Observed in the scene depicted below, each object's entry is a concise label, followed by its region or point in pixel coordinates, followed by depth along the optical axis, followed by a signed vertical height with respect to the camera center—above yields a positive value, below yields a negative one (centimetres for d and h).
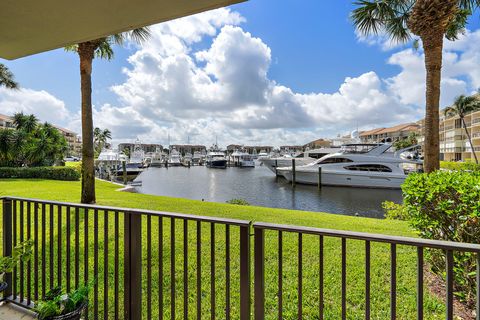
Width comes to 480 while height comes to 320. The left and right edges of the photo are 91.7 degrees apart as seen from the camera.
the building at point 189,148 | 8712 +429
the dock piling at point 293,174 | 2278 -154
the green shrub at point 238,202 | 1252 -236
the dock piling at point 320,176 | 2085 -159
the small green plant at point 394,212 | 722 -172
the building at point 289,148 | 8236 +387
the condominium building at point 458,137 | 3475 +339
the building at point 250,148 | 9122 +430
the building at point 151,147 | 8400 +448
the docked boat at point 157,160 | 5633 -28
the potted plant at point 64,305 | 168 -110
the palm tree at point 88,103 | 710 +176
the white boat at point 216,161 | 5062 -51
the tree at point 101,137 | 5211 +541
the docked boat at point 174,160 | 6020 -30
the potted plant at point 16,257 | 191 -81
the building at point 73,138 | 7364 +709
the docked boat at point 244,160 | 5372 -46
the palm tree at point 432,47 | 536 +265
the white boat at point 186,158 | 6186 +23
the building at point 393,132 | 6258 +725
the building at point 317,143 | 6652 +460
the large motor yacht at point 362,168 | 1962 -92
